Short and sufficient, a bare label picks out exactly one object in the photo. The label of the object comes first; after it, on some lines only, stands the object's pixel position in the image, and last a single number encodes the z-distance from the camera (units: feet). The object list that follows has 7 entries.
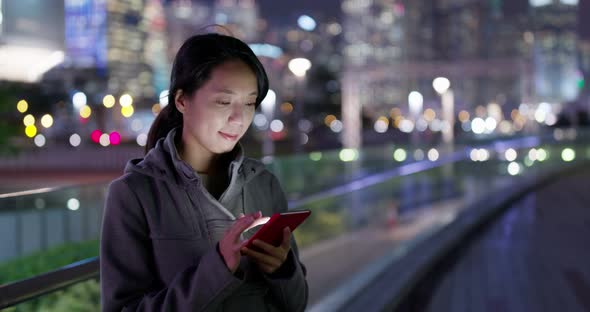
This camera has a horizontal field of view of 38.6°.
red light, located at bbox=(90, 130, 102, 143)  142.94
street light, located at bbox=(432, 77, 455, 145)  81.10
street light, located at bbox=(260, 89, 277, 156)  53.47
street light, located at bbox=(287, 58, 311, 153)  57.48
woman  4.96
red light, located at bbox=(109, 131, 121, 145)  119.89
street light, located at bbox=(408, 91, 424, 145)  112.85
